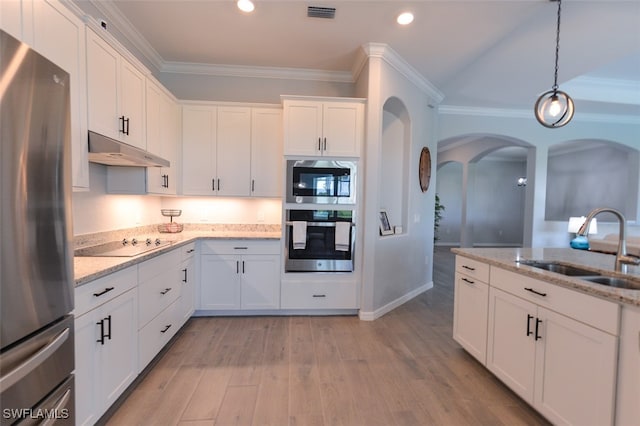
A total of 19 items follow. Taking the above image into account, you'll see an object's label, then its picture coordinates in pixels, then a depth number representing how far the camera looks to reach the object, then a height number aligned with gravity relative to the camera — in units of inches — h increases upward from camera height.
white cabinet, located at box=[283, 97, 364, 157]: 126.8 +34.1
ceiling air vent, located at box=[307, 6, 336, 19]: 99.0 +66.7
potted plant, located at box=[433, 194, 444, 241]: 289.9 -10.4
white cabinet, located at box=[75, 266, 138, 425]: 57.7 -32.1
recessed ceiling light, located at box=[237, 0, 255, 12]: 96.3 +66.5
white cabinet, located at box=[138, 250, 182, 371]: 81.7 -32.3
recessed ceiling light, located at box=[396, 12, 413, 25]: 100.6 +66.4
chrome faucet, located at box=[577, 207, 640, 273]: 71.0 -10.2
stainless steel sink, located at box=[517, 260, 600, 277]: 79.1 -16.7
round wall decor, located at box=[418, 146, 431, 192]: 161.2 +20.9
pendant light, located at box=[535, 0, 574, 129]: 100.6 +35.6
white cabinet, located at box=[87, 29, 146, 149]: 76.7 +31.6
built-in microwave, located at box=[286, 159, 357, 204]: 127.5 +9.8
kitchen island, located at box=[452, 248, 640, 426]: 51.8 -27.8
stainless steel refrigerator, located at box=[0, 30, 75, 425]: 36.9 -6.0
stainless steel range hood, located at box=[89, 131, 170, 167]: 75.6 +13.0
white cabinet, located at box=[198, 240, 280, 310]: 127.3 -32.3
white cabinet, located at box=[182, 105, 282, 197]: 136.3 +24.5
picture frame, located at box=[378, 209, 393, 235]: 143.5 -9.7
